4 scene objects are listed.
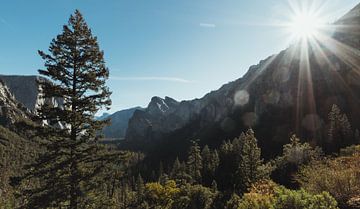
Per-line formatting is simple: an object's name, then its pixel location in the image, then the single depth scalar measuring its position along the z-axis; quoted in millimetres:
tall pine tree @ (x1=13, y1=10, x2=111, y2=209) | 15094
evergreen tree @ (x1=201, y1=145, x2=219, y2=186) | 94475
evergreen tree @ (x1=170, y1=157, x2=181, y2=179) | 104338
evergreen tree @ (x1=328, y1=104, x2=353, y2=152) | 84562
